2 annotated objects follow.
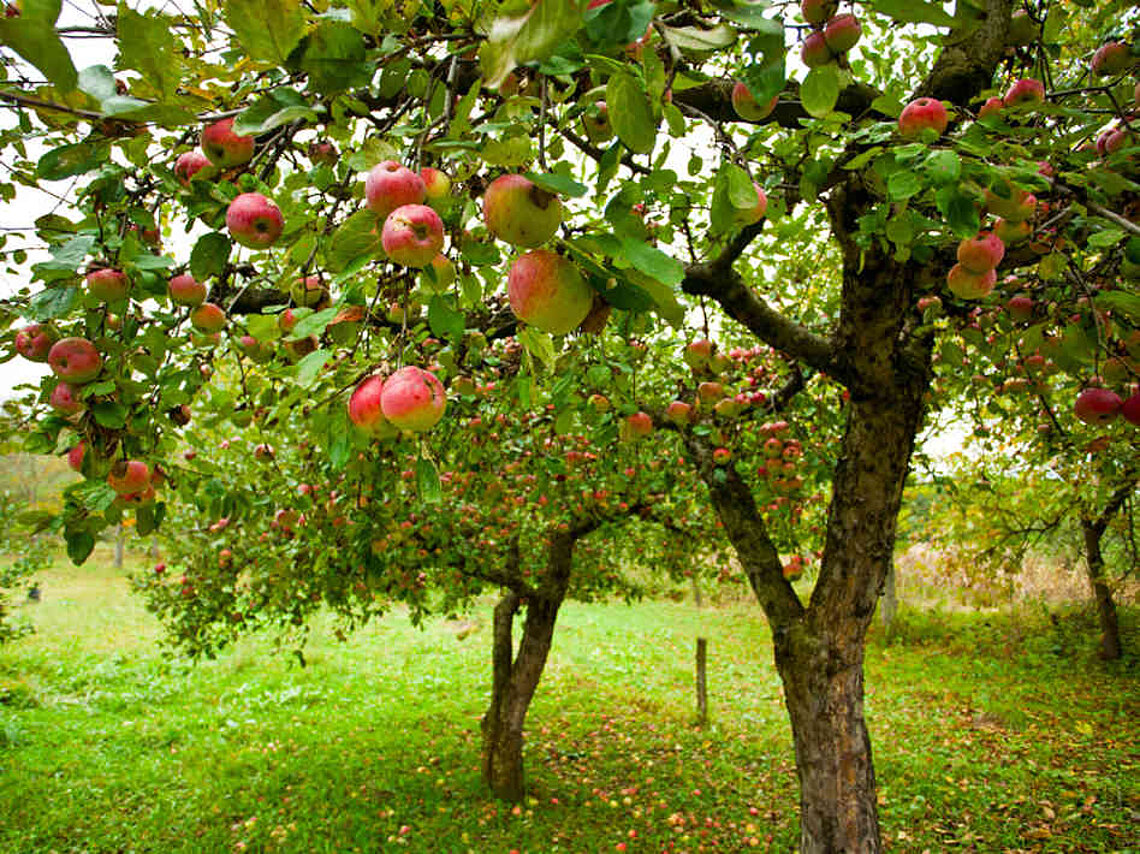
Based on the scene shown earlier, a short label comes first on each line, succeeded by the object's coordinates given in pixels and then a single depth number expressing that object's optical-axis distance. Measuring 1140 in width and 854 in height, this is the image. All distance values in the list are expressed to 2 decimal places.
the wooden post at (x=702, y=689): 8.81
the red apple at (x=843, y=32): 1.60
